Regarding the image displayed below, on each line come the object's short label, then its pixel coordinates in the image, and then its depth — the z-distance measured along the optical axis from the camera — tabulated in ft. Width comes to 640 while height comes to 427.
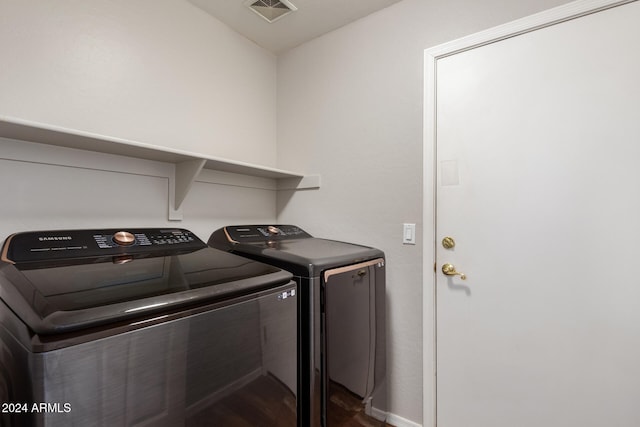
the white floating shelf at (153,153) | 3.69
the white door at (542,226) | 4.07
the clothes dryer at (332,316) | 4.22
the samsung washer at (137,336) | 2.19
